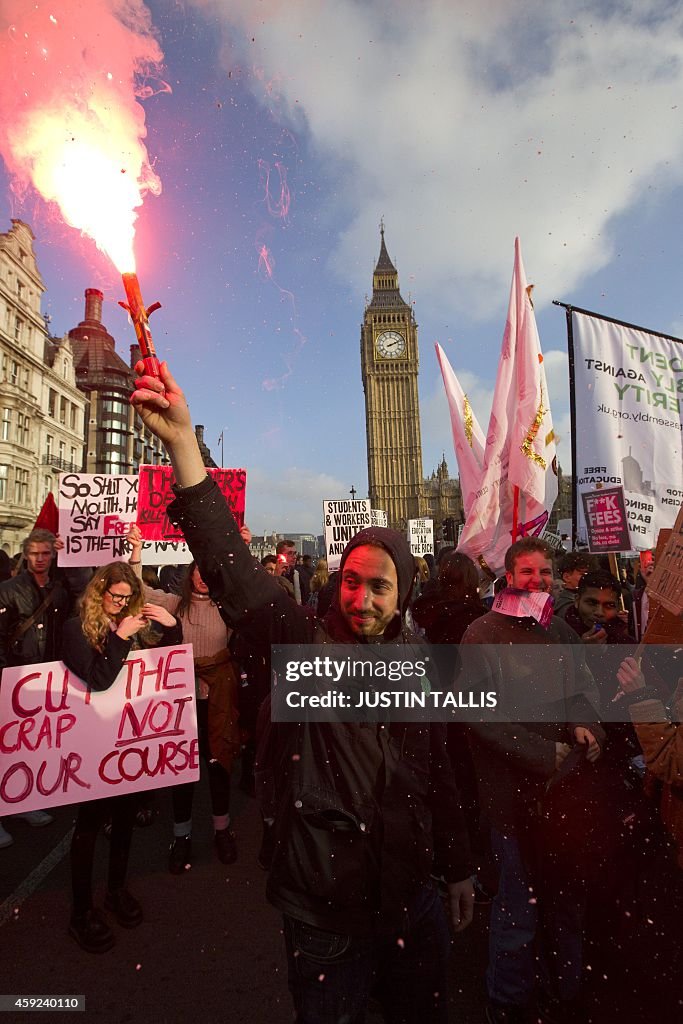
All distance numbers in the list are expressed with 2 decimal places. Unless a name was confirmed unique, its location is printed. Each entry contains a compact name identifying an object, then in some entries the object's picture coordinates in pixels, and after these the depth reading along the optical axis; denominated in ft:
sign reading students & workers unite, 29.84
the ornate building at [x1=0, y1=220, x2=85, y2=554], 98.32
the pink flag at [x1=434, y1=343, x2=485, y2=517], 19.53
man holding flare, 4.47
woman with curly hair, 8.89
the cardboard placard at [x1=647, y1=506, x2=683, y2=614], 7.28
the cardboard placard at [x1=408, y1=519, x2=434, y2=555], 44.70
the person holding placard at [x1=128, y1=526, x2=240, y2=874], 11.34
